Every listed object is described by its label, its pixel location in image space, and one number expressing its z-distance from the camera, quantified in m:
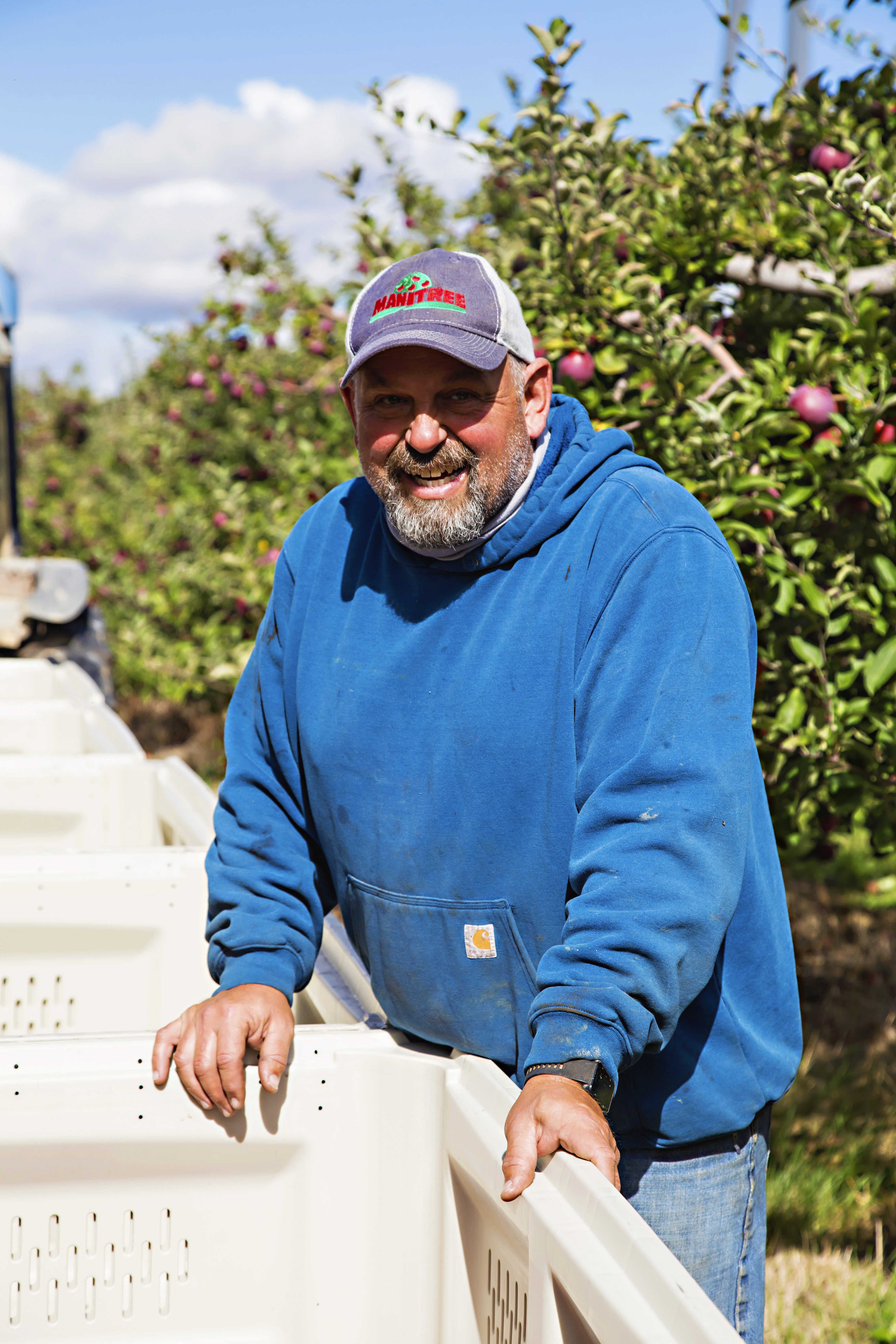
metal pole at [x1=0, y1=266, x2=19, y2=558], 7.82
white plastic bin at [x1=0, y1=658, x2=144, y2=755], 3.56
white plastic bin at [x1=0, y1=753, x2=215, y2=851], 3.05
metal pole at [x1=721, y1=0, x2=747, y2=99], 2.71
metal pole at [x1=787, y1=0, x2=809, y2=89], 8.59
